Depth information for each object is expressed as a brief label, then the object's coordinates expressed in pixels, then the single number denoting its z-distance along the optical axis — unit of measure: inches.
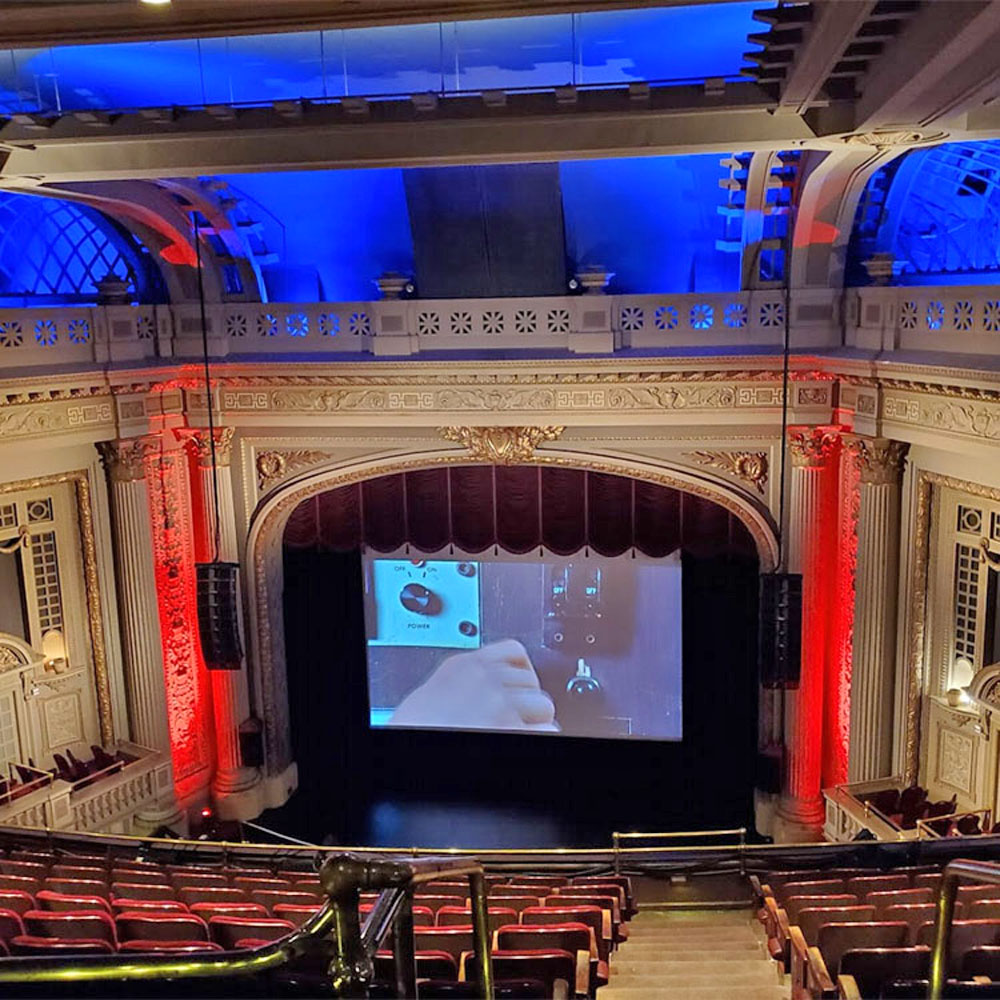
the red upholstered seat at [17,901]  228.2
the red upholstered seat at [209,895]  251.3
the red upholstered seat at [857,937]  202.8
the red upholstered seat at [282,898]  247.4
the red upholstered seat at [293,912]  225.0
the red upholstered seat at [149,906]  228.1
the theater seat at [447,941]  202.2
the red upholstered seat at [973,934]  193.5
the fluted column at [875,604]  394.0
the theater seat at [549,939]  206.8
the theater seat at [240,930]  204.7
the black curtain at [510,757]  484.1
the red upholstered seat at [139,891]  257.1
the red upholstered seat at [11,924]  205.2
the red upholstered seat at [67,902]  230.7
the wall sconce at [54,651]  438.9
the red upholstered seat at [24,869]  282.4
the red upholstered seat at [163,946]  177.6
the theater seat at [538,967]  191.8
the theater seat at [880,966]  183.6
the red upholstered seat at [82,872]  279.6
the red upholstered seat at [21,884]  255.8
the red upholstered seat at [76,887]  259.4
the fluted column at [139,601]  442.9
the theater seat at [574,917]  232.7
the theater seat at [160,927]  206.5
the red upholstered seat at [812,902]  243.4
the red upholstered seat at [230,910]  224.5
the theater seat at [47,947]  169.6
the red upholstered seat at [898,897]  235.9
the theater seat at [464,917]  232.8
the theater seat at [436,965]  188.4
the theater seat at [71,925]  208.4
